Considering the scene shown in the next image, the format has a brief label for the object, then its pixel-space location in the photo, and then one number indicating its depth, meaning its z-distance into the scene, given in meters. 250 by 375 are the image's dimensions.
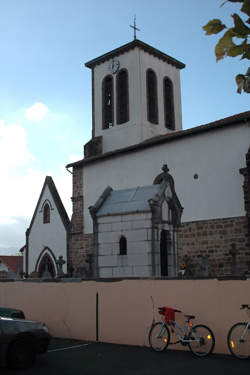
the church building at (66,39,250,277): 10.20
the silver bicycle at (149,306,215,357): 7.54
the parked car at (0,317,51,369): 6.97
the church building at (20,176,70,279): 27.48
